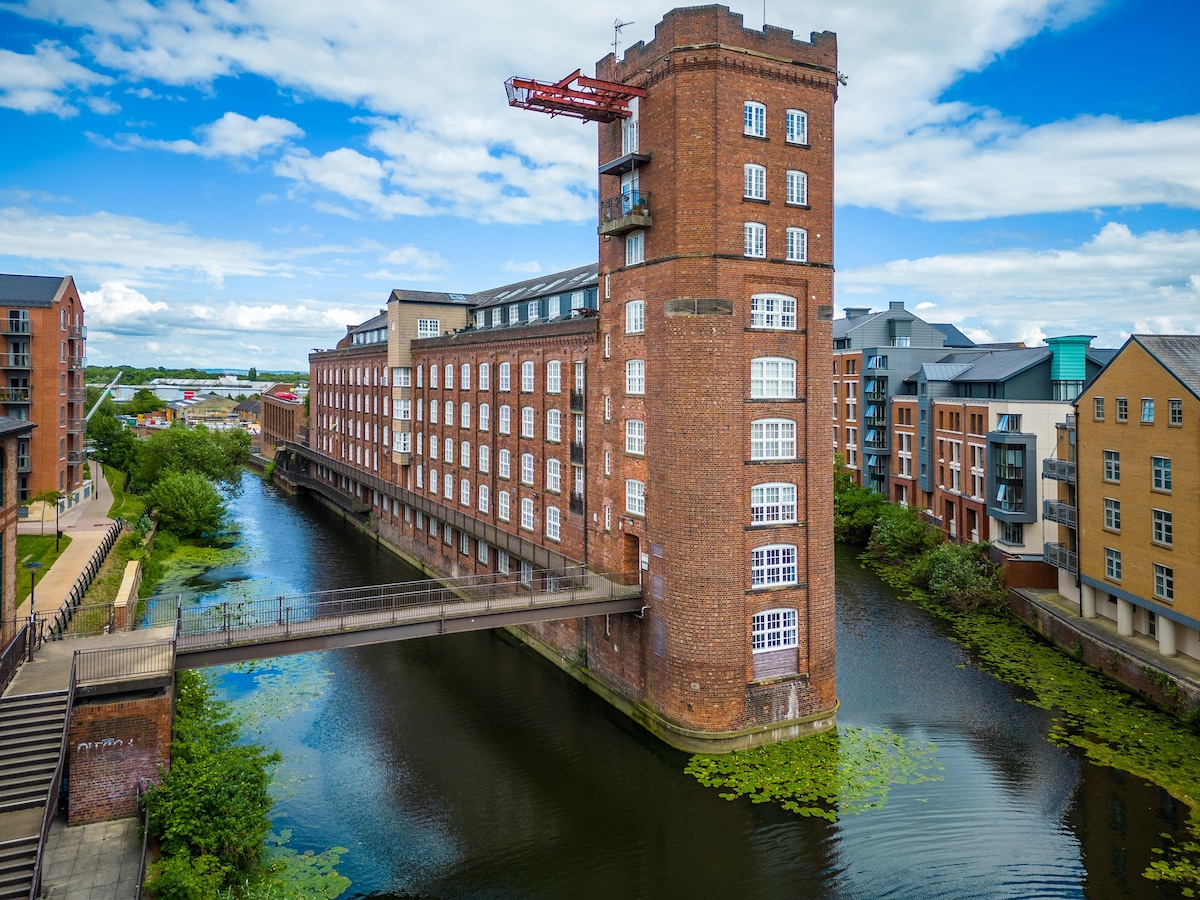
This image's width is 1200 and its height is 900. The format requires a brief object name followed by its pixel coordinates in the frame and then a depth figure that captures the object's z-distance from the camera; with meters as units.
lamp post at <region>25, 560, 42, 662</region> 20.29
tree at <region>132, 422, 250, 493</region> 60.34
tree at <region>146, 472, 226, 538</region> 53.38
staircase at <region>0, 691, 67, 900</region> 14.66
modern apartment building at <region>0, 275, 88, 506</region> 49.16
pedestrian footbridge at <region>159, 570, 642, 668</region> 21.14
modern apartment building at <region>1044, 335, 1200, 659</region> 27.08
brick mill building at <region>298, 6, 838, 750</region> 23.95
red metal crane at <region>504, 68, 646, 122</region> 24.97
